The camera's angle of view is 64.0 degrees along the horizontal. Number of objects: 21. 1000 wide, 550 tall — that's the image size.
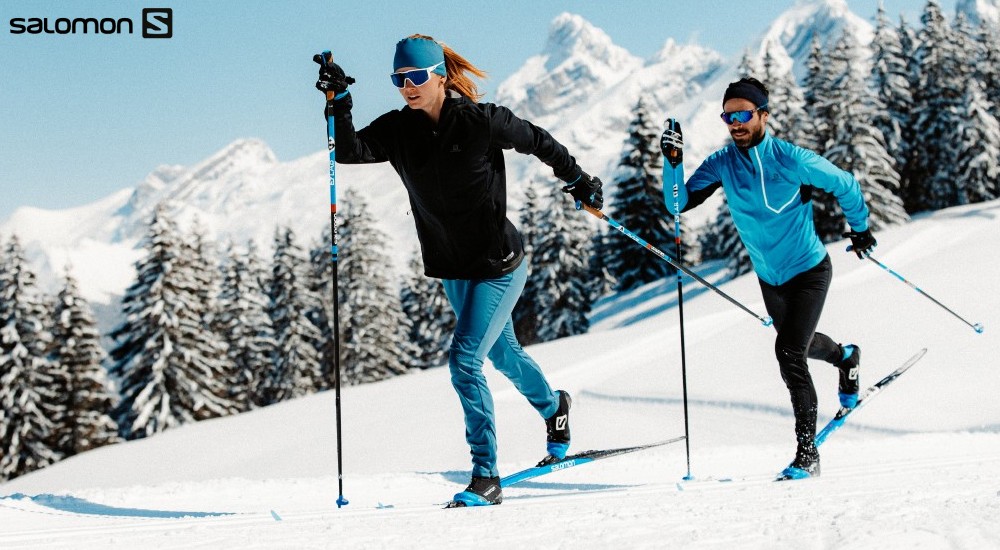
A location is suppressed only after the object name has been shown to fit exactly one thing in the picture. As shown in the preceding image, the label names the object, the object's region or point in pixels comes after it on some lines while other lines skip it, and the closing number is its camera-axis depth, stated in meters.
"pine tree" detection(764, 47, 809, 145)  34.53
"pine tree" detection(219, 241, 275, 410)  38.81
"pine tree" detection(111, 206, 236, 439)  27.80
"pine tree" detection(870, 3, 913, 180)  40.16
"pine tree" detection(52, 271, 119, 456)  28.94
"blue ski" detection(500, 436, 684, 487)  5.17
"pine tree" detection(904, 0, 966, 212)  40.25
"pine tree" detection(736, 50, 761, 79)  34.38
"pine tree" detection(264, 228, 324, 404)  38.28
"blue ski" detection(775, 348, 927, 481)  5.24
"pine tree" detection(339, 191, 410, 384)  36.16
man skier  5.32
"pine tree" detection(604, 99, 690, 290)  35.78
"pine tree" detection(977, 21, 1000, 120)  41.66
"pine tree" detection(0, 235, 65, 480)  27.67
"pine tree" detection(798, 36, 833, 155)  35.84
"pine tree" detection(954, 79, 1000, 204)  37.78
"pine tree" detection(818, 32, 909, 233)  33.16
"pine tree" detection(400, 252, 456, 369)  39.69
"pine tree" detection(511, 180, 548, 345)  40.84
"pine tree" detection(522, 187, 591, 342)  37.75
